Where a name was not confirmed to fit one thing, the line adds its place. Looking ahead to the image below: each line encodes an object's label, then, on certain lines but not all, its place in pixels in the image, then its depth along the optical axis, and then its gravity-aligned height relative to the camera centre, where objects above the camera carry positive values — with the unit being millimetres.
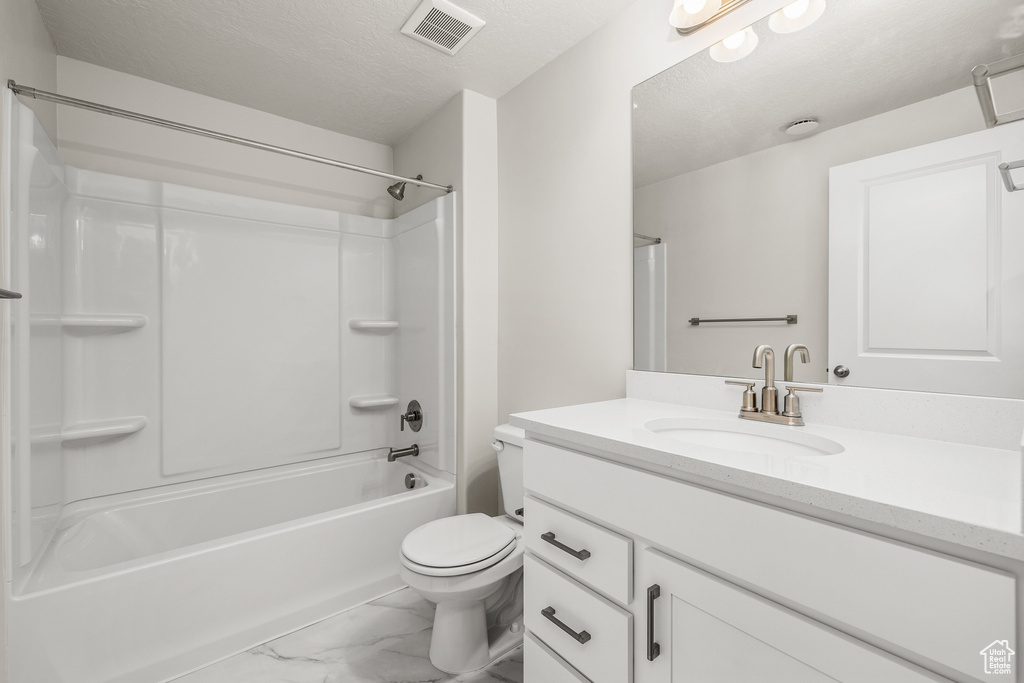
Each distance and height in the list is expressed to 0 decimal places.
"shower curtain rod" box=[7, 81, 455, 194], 1328 +777
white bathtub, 1312 -821
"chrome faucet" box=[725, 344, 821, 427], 1103 -149
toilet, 1416 -771
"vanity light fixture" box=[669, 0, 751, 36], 1295 +987
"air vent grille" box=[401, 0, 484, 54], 1572 +1174
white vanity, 545 -313
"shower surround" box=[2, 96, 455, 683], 1356 -311
